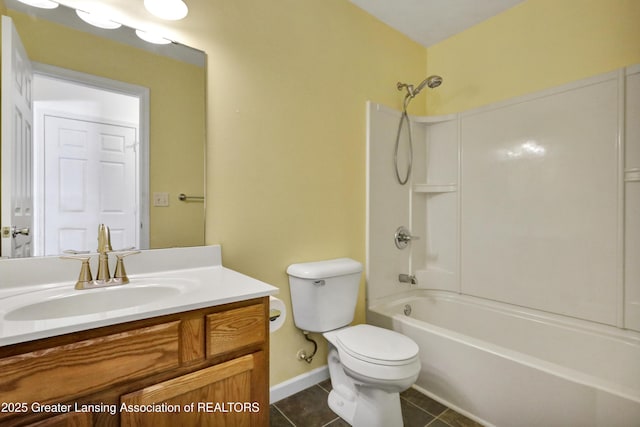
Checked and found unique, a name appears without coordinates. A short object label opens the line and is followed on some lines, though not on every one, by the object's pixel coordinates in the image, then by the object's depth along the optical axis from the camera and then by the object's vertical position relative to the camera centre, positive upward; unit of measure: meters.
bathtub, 1.23 -0.77
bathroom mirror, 1.12 +0.33
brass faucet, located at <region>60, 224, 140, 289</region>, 1.07 -0.20
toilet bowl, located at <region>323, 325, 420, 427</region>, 1.33 -0.71
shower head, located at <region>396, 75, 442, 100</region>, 2.07 +0.92
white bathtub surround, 1.52 -0.18
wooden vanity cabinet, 0.68 -0.43
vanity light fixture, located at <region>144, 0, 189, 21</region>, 1.29 +0.89
